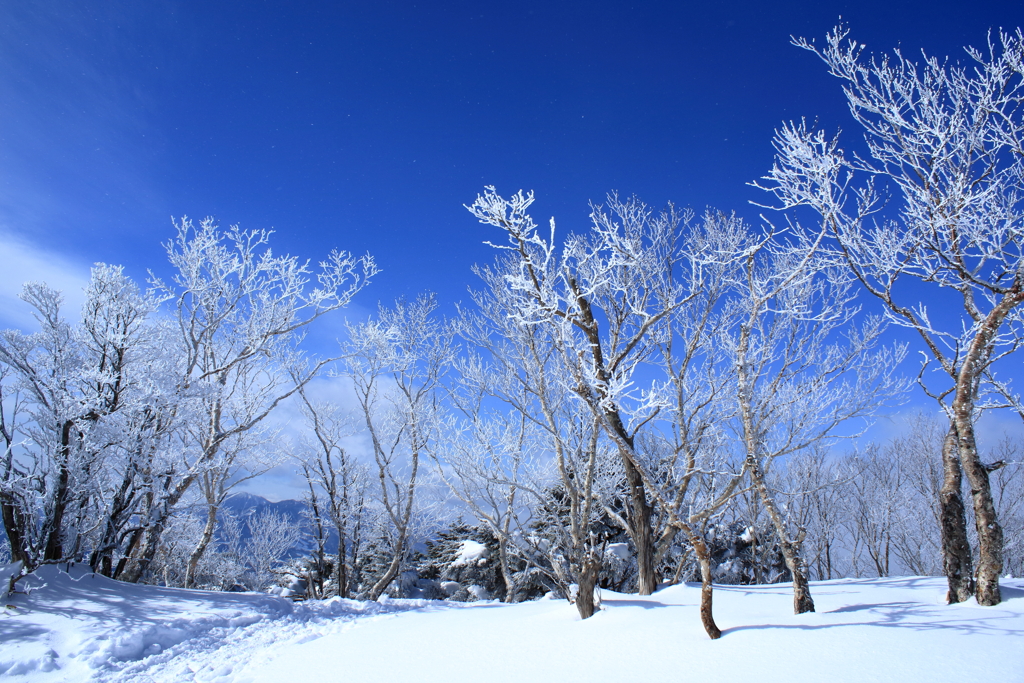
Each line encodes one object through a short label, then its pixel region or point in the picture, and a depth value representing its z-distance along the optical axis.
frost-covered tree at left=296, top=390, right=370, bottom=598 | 13.38
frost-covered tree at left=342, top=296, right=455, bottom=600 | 11.66
